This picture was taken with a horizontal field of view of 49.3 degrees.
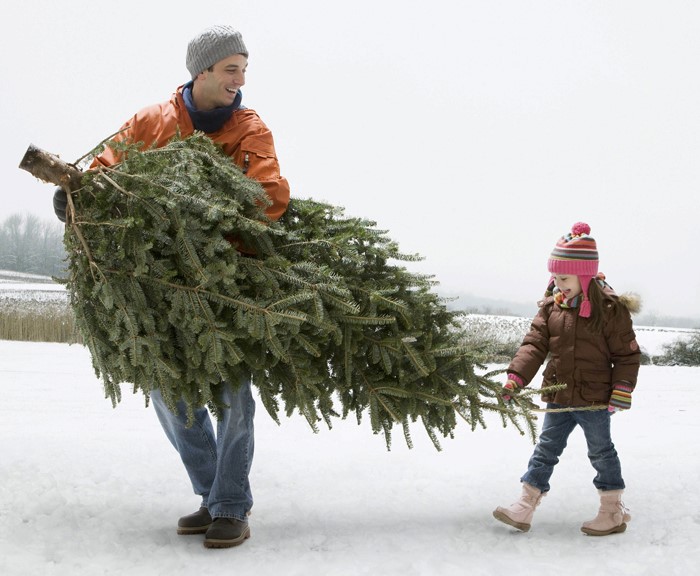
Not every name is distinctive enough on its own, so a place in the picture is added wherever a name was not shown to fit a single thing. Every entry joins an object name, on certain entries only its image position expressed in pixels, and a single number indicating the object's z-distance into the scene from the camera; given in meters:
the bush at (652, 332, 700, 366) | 9.95
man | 3.06
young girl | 3.34
